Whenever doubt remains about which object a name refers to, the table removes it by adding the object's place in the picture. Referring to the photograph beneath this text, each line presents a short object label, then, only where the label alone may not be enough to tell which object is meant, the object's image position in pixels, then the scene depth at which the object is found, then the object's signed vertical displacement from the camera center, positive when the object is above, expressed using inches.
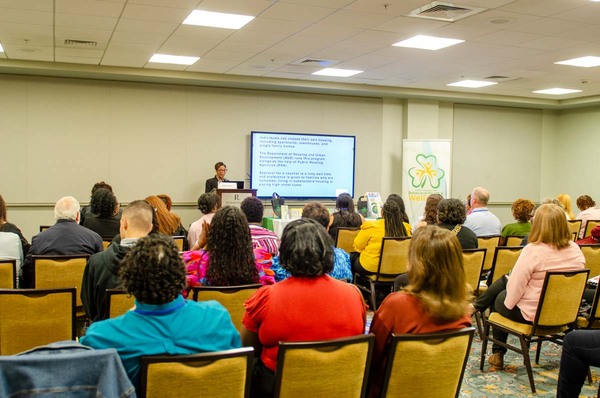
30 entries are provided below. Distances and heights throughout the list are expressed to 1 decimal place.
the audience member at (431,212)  234.6 -16.1
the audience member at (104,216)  213.3 -18.7
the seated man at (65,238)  173.9 -21.8
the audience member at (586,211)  315.5 -19.9
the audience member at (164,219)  200.1 -18.1
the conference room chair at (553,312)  153.0 -36.5
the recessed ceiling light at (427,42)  277.1 +61.9
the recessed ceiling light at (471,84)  404.2 +62.2
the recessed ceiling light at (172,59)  324.2 +60.1
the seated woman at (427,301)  95.7 -21.1
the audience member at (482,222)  250.2 -20.9
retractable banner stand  450.9 +1.9
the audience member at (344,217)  271.3 -21.7
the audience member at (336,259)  145.5 -24.1
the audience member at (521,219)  242.5 -18.7
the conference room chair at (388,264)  213.6 -34.3
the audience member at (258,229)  170.1 -18.1
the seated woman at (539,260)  157.5 -22.9
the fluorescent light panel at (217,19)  237.0 +60.9
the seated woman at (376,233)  220.5 -23.5
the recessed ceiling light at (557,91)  439.5 +63.0
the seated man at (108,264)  131.5 -22.2
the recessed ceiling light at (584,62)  322.3 +62.8
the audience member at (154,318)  77.4 -20.6
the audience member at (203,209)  220.5 -15.7
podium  310.6 -15.0
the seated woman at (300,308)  92.5 -21.9
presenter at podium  390.6 -7.2
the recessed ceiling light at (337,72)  362.9 +60.9
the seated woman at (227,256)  127.1 -19.4
